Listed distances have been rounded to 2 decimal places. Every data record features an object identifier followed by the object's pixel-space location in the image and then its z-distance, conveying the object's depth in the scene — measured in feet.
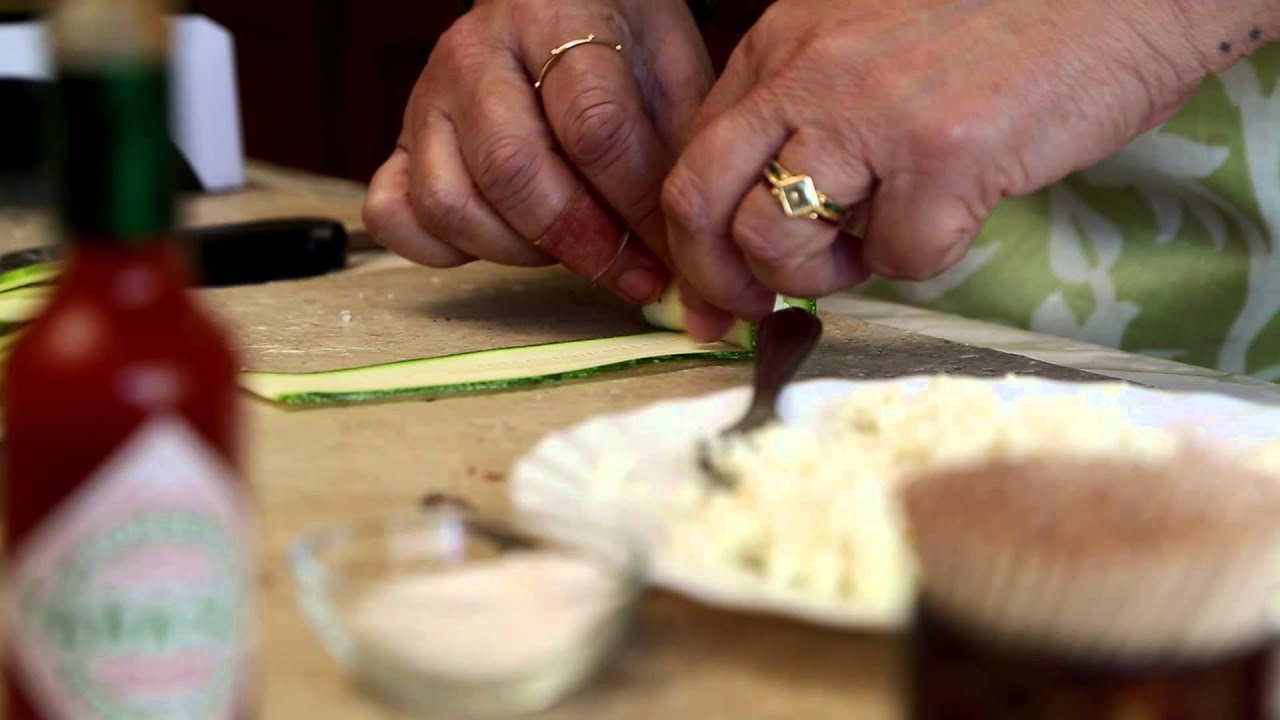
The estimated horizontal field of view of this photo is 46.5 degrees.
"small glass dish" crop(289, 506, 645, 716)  1.62
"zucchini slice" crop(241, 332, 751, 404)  3.10
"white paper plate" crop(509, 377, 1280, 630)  1.76
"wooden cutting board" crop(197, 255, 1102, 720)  1.82
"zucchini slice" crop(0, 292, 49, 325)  3.48
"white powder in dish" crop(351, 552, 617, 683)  1.62
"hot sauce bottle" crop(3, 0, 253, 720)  1.34
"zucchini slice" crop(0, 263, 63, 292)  3.72
